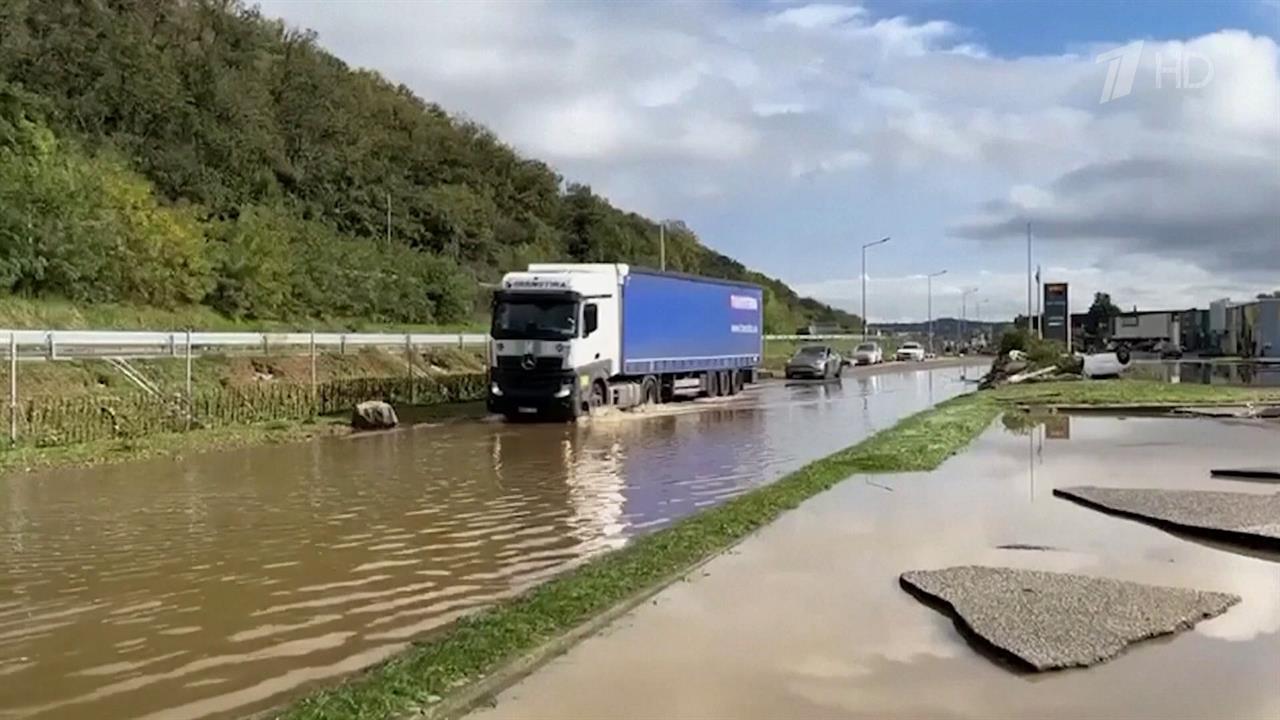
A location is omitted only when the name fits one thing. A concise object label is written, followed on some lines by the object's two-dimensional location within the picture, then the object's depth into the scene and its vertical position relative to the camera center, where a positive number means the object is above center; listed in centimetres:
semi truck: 2702 +28
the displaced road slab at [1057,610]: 696 -178
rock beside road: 2542 -144
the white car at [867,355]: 7212 -41
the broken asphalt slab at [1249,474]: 1519 -171
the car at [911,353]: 8275 -34
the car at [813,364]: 5019 -66
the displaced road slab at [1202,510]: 1073 -171
